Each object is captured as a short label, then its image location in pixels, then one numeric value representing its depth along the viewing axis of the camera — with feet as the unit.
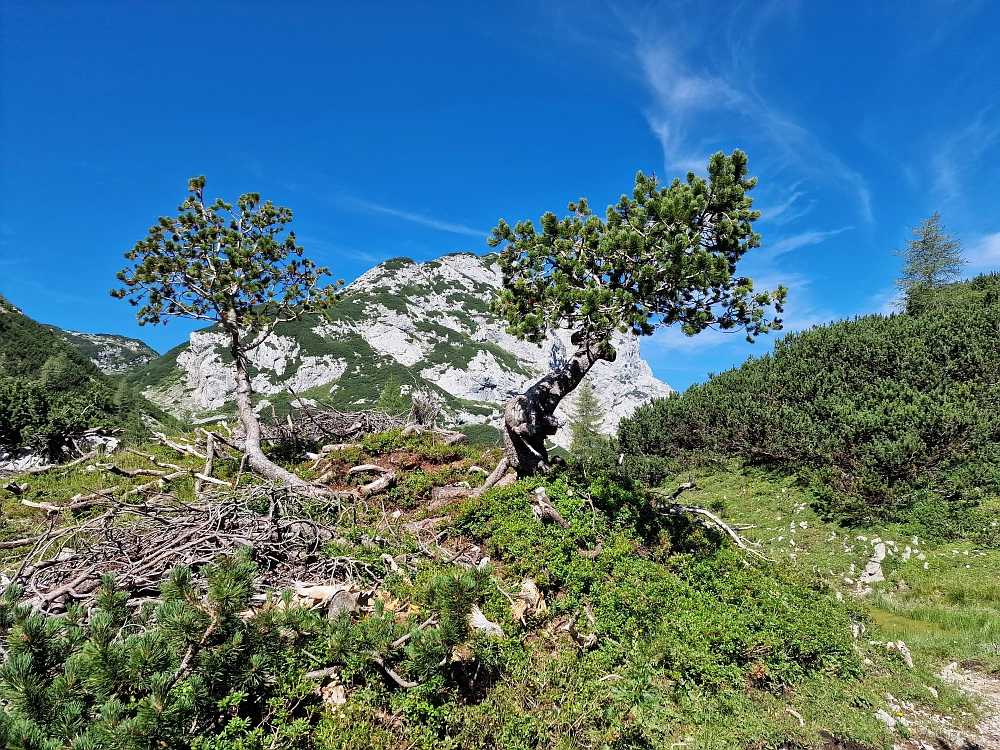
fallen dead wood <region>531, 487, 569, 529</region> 27.46
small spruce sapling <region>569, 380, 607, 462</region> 153.58
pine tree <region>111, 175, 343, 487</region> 42.39
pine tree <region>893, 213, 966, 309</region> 183.62
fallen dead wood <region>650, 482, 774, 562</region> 31.83
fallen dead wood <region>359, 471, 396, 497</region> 34.81
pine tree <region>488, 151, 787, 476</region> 24.91
